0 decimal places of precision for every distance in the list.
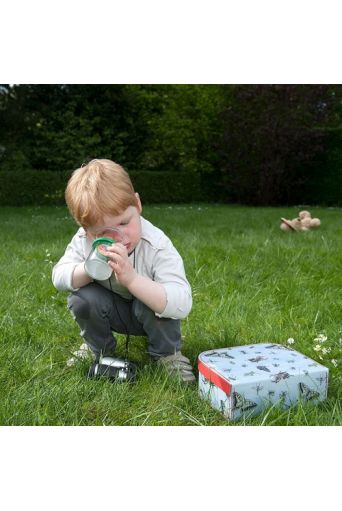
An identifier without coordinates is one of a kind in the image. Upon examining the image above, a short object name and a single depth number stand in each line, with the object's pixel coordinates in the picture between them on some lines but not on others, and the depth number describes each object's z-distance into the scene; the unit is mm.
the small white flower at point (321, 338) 2413
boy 1931
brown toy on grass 6160
